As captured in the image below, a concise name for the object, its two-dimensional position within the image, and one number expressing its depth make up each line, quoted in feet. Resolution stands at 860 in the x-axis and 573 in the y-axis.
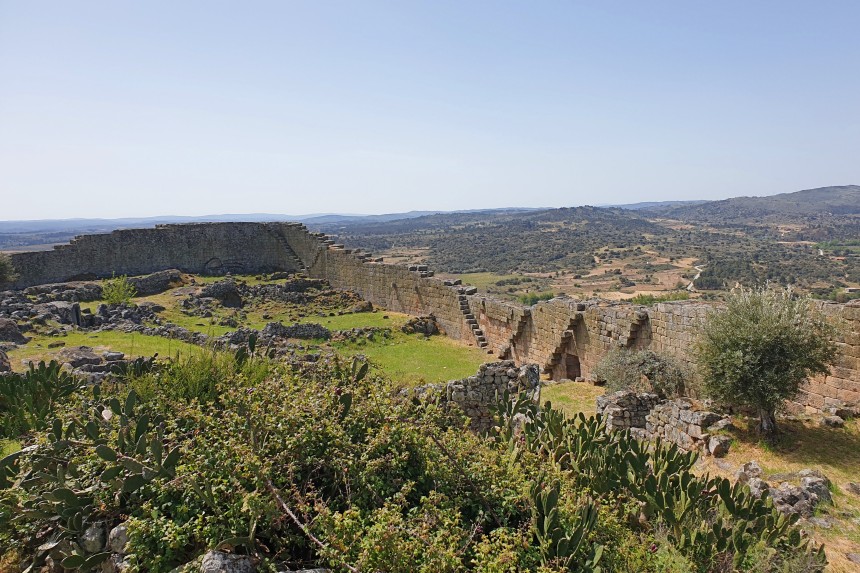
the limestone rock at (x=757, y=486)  23.22
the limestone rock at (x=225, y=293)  74.94
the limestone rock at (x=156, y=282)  78.69
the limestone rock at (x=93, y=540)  15.44
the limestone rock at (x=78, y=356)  37.81
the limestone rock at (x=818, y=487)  23.55
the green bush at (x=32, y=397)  25.17
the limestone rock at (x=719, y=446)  30.01
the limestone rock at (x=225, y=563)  13.70
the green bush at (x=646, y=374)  39.83
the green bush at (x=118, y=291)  68.03
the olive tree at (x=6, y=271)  76.79
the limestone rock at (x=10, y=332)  47.21
